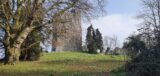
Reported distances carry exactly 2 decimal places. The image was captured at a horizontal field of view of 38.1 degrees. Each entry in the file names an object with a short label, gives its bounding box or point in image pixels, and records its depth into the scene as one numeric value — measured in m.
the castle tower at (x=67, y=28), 19.17
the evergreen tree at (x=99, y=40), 37.32
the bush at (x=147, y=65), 8.29
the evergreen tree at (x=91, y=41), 34.60
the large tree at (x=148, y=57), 8.34
